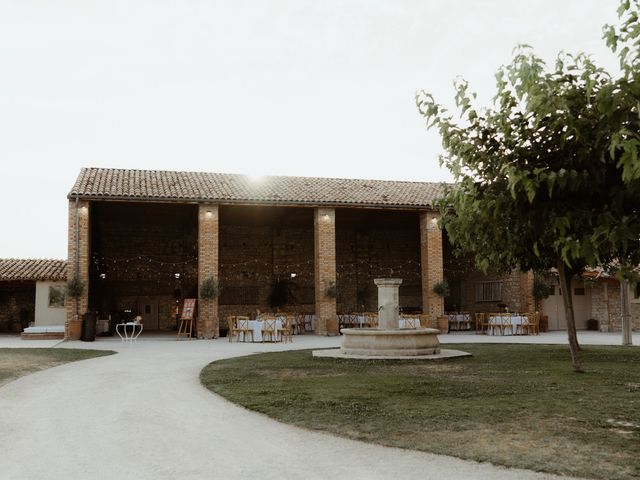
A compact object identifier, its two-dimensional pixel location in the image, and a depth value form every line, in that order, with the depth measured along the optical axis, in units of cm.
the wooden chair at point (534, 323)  2062
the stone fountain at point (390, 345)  1196
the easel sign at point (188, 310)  1884
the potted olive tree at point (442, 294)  2122
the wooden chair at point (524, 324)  2053
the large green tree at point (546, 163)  418
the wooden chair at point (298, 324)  2186
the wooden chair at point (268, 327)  1723
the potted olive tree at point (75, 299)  1786
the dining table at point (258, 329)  1723
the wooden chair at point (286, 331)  1748
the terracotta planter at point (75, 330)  1791
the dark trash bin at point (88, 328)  1775
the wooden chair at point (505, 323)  2049
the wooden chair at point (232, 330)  1758
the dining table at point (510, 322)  2047
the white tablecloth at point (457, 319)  2372
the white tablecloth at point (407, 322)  1941
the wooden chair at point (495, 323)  2056
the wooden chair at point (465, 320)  2383
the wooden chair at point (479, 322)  2240
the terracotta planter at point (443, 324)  2120
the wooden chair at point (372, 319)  2045
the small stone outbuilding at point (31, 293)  2180
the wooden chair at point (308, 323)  2345
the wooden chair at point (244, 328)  1741
